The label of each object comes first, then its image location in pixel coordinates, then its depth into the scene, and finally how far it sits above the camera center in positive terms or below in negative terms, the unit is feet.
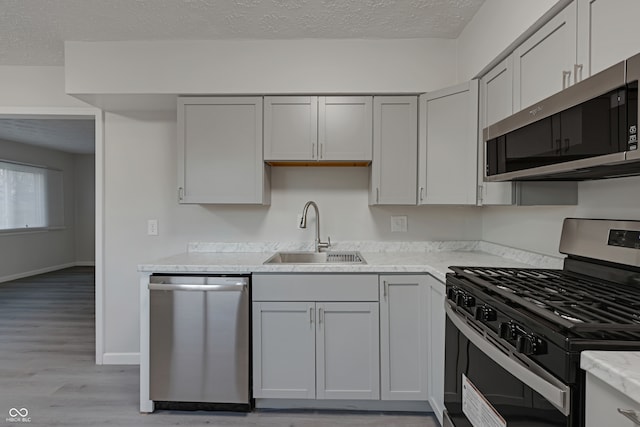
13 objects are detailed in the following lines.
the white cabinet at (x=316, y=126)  8.34 +1.83
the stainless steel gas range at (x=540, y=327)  2.98 -1.05
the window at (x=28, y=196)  20.54 +0.70
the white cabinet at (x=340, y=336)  7.27 -2.41
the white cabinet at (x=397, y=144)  8.33 +1.45
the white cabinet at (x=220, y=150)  8.36 +1.31
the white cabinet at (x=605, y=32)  3.75 +1.90
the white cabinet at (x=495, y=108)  6.33 +1.81
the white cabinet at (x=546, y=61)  4.72 +2.08
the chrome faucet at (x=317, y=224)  9.05 -0.34
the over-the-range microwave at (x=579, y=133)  3.34 +0.85
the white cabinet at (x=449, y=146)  7.45 +1.31
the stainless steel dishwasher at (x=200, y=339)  7.18 -2.46
